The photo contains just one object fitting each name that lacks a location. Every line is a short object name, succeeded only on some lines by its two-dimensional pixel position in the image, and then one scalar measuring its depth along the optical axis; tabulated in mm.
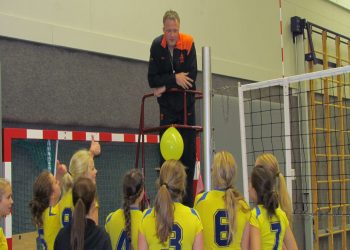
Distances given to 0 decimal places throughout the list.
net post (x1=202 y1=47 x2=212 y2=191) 3216
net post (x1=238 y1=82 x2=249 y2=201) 4730
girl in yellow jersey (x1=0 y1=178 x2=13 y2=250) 2607
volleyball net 6539
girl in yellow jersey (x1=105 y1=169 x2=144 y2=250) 2729
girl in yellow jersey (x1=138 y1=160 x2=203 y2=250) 2494
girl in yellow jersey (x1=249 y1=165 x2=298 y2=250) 2857
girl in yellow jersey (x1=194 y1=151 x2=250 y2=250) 2744
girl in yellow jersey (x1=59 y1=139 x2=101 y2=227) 3026
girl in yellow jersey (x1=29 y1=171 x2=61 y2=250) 2955
